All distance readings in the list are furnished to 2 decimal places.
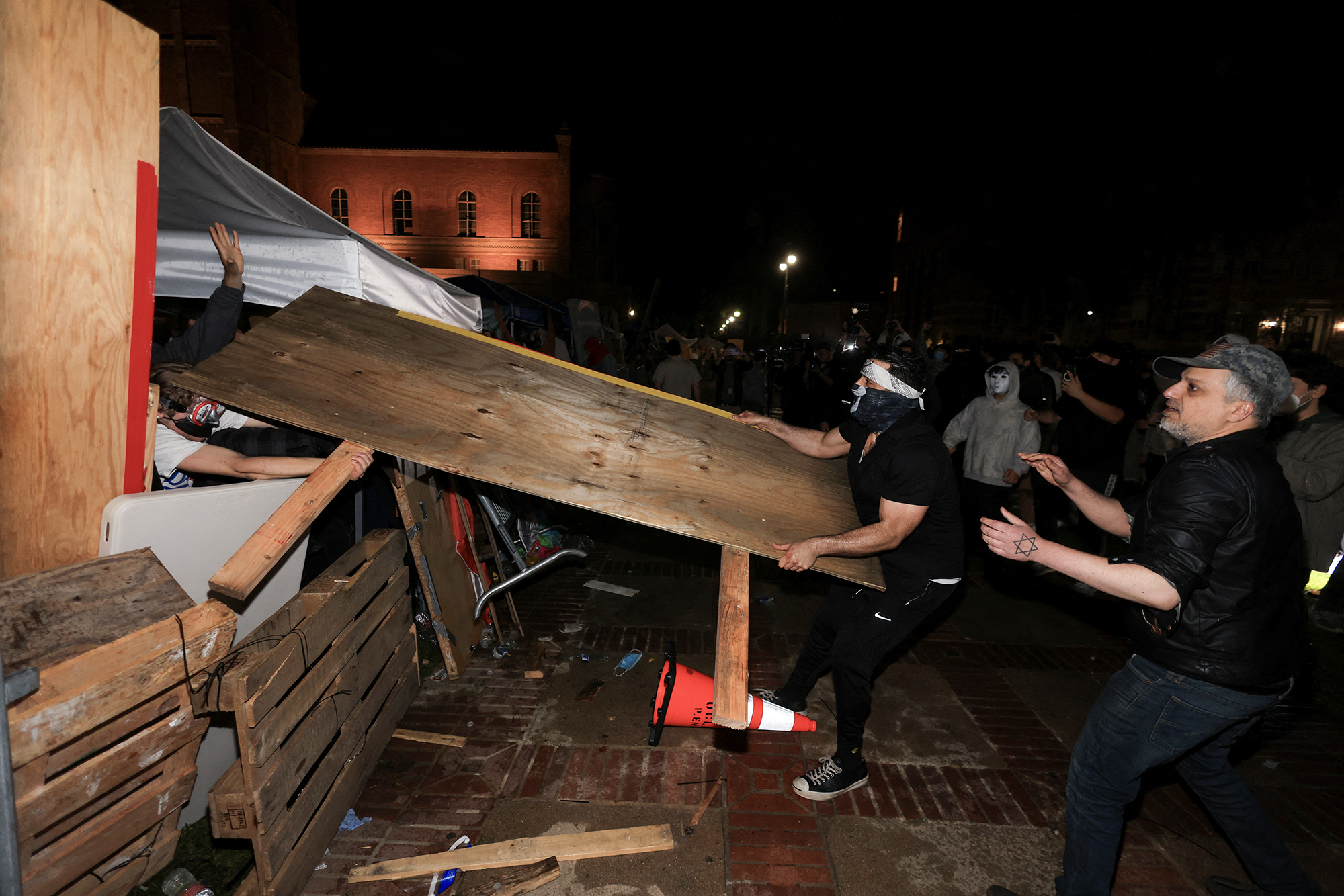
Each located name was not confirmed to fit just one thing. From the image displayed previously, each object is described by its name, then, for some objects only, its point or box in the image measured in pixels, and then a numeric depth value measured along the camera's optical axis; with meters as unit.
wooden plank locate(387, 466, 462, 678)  3.51
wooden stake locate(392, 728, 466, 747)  3.35
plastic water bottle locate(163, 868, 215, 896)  2.43
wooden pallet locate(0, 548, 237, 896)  1.71
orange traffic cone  3.23
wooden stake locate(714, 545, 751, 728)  2.08
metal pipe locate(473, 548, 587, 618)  4.08
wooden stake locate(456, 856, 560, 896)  2.46
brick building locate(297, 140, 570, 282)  36.06
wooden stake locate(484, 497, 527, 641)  4.52
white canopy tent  3.76
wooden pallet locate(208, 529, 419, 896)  2.07
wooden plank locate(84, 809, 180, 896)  2.08
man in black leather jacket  1.92
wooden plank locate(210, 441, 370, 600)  2.15
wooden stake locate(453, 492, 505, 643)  4.41
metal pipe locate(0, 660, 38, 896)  1.13
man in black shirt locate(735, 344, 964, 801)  2.66
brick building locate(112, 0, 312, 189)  28.62
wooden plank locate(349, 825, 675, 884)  2.52
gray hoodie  5.63
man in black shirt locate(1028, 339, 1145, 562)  5.53
